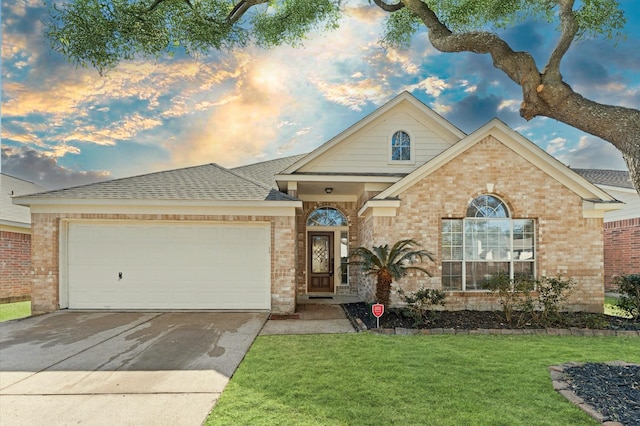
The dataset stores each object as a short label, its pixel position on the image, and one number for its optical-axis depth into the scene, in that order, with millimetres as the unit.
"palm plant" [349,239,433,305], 8688
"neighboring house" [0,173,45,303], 12227
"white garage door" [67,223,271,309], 9703
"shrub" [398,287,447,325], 8172
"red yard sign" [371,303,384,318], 7562
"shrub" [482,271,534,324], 8398
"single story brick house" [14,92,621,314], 9641
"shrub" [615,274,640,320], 8672
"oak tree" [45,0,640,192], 4879
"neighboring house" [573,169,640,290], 13883
